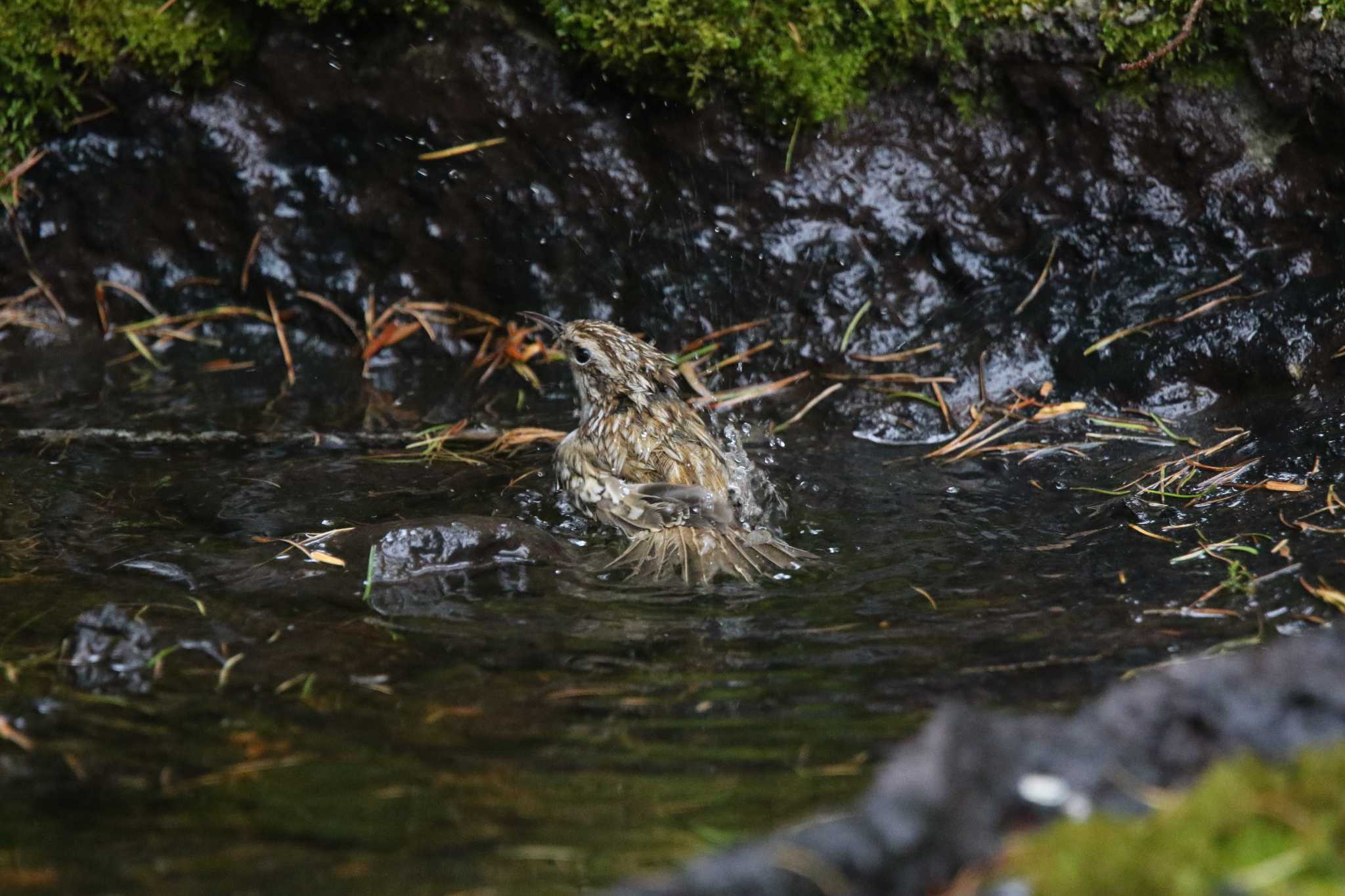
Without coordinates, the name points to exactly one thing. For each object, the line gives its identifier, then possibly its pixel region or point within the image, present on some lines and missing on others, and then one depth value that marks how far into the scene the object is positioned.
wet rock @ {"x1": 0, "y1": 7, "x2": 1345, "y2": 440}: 12.09
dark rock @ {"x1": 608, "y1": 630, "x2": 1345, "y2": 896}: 4.21
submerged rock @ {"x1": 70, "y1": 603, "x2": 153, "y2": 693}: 7.11
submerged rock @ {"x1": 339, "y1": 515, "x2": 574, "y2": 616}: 8.87
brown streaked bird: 10.02
